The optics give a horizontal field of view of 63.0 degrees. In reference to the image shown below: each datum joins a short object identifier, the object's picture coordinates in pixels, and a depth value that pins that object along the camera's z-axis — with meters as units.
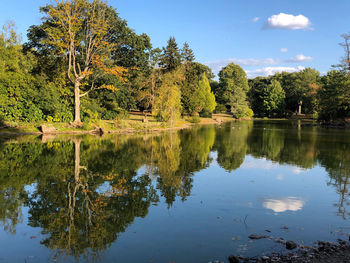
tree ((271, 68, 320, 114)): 90.75
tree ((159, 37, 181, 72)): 57.78
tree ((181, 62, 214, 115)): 56.03
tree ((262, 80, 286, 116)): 92.40
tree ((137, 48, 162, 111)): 47.81
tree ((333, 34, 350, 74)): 54.62
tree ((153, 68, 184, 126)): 40.84
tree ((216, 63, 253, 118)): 83.00
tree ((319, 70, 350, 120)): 54.22
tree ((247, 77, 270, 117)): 99.58
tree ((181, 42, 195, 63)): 64.62
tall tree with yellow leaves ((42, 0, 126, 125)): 30.83
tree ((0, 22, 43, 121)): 29.55
